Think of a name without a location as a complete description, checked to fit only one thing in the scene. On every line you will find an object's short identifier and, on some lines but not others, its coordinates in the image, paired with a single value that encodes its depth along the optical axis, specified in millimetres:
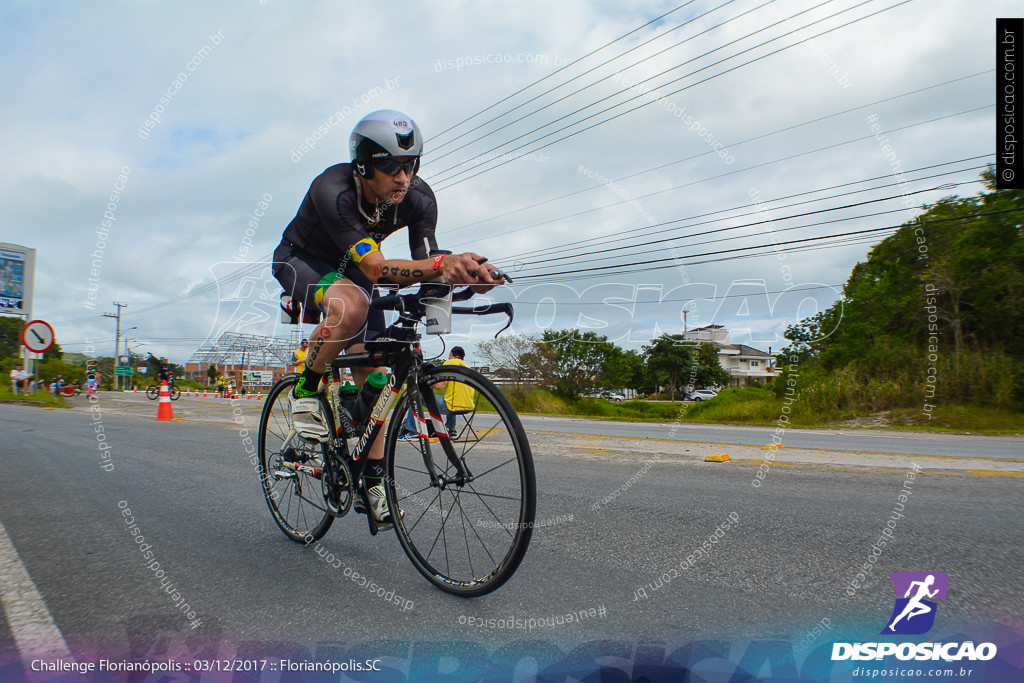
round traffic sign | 12914
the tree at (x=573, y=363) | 29250
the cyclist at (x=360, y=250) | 2188
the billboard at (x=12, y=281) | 20297
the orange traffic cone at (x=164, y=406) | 13211
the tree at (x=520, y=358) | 25455
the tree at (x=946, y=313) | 16141
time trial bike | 2033
